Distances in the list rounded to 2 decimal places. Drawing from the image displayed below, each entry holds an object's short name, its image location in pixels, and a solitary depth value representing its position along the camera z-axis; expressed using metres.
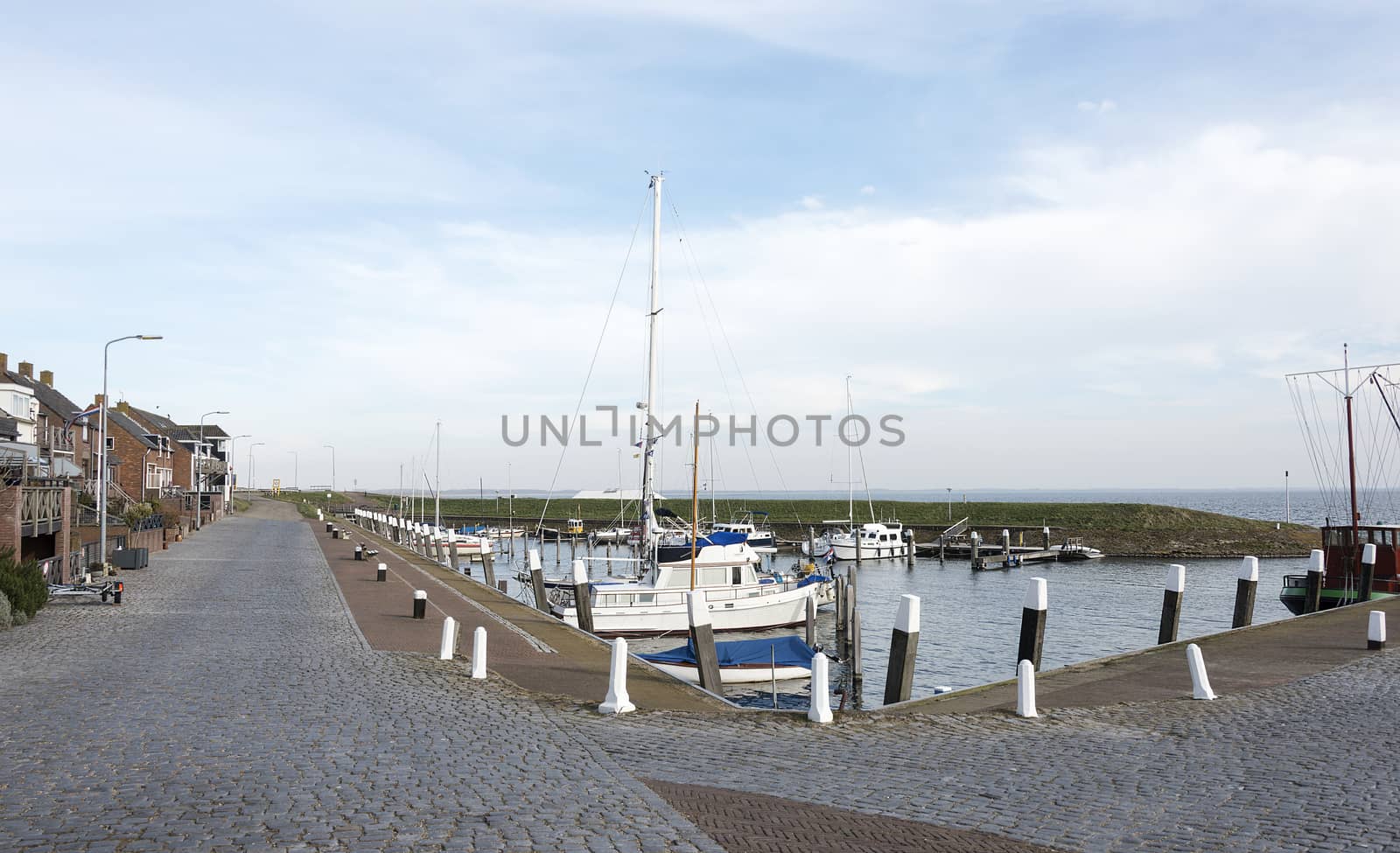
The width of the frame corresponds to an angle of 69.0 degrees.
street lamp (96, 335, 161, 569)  34.28
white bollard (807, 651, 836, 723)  13.88
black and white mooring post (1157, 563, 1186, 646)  24.06
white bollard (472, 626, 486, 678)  16.69
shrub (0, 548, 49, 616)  22.70
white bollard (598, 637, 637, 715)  14.16
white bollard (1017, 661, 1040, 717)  14.20
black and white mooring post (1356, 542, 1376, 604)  31.06
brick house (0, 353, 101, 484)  55.16
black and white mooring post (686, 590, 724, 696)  18.39
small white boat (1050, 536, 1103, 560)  74.12
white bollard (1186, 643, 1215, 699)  15.57
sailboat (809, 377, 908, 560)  72.69
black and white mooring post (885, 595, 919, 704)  17.02
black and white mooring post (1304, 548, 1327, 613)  31.56
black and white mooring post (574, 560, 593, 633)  29.77
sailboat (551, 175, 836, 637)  33.28
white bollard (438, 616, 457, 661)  18.72
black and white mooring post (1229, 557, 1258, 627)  26.94
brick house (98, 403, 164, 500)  77.44
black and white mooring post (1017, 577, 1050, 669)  19.22
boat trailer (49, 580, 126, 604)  26.78
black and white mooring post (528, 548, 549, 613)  34.31
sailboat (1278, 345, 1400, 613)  34.03
